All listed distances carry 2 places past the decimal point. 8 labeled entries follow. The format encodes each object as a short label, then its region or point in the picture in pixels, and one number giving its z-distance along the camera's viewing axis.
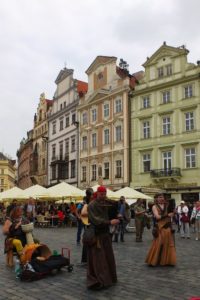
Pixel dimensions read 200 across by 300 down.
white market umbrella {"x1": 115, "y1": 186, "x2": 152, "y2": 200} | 17.64
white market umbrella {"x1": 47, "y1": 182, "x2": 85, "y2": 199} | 17.49
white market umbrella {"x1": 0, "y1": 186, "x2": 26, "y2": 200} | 19.19
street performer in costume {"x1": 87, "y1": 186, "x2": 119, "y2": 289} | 5.00
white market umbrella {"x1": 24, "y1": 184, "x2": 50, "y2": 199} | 18.00
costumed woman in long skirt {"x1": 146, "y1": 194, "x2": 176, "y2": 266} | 6.58
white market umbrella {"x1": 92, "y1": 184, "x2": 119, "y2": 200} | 17.60
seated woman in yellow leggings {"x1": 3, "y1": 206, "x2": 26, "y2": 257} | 6.54
